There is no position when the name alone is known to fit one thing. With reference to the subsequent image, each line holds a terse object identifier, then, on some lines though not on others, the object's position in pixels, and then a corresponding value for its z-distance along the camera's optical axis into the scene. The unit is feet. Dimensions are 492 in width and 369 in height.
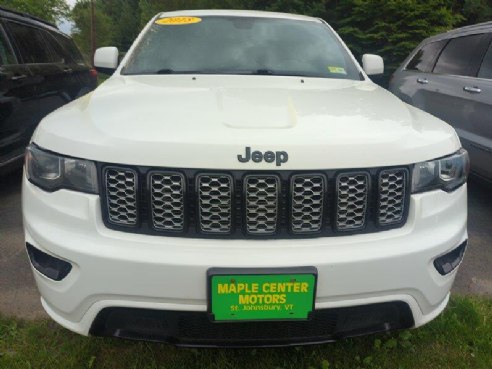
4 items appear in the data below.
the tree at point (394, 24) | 50.14
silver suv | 12.89
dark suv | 12.80
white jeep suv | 5.22
